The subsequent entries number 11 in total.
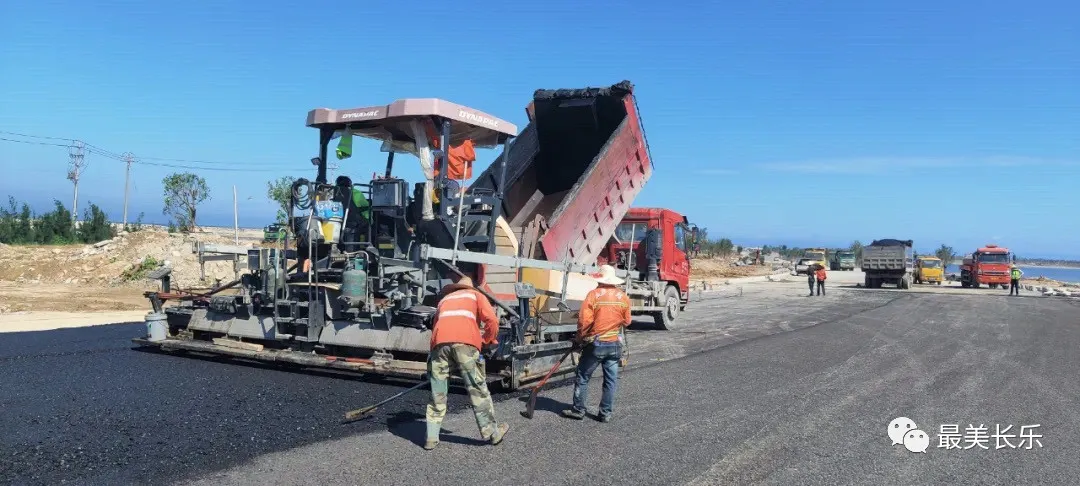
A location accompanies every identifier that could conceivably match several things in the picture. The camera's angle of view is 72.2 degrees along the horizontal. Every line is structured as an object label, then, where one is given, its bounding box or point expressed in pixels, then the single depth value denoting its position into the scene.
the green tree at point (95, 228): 33.75
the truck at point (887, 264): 34.91
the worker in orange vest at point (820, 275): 27.11
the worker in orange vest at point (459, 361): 5.21
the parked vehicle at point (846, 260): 62.81
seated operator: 8.45
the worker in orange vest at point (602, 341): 6.19
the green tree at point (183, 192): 42.81
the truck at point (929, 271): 40.34
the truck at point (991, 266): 36.72
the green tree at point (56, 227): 33.53
